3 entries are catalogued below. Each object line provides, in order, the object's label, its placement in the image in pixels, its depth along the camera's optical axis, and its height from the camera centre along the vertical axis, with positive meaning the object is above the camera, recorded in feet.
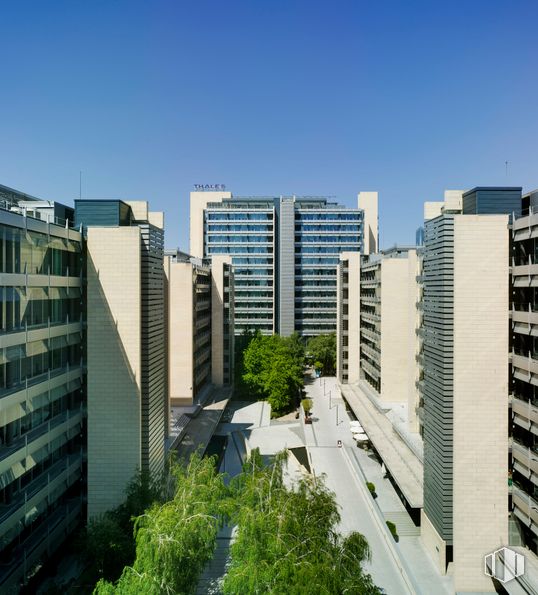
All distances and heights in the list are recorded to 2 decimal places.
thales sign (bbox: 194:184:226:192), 313.12 +73.22
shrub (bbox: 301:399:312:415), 168.76 -40.17
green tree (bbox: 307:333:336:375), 236.02 -28.64
